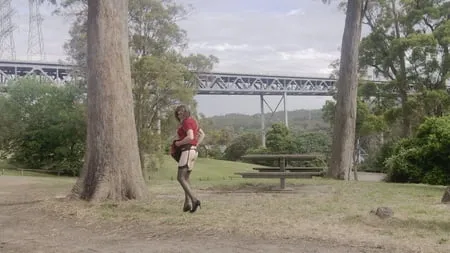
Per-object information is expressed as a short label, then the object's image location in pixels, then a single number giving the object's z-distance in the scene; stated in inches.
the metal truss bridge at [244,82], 1801.2
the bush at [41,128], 1162.6
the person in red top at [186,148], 306.0
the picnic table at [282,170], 428.1
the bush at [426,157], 652.7
